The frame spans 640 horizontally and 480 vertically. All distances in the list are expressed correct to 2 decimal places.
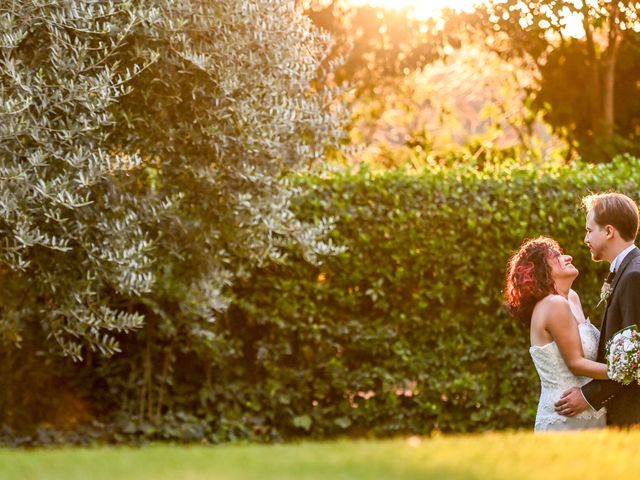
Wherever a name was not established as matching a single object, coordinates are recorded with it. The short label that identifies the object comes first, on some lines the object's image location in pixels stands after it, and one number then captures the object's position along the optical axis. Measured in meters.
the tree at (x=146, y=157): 13.13
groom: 9.93
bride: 10.16
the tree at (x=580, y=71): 23.98
